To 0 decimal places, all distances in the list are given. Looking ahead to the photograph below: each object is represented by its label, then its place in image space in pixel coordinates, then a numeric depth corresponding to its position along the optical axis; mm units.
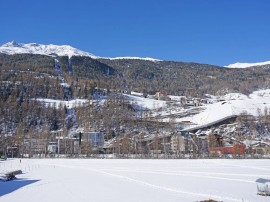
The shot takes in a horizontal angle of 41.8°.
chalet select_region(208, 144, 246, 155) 94838
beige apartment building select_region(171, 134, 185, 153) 105406
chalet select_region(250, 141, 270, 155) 96394
